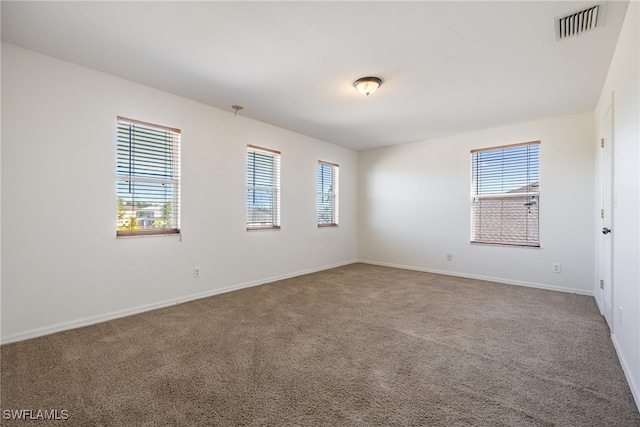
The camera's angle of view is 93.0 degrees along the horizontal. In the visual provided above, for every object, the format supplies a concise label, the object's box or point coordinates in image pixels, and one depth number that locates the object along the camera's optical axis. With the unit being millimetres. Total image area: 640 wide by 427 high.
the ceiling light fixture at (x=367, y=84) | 3172
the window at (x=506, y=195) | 4637
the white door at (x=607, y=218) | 2844
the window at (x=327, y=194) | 5902
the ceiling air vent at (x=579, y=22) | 2145
